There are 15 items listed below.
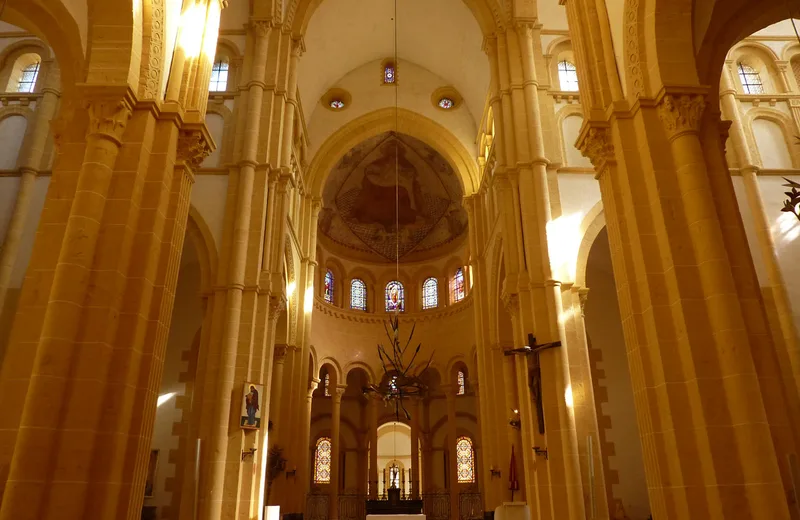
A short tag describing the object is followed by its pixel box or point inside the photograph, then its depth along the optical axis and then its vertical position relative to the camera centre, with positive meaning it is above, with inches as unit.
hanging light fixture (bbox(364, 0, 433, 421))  740.6 +232.2
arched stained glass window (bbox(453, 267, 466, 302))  1184.2 +401.9
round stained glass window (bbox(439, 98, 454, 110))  986.7 +611.6
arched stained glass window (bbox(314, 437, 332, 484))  1142.3 +77.7
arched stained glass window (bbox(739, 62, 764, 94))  666.2 +438.0
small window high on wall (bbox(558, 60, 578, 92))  680.4 +453.5
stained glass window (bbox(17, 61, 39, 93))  694.5 +464.0
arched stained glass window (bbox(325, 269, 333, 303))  1184.2 +404.3
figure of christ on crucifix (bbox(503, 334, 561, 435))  519.5 +107.2
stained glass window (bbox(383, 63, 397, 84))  991.6 +659.8
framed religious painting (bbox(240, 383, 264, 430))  519.2 +80.3
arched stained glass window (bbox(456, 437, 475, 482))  1145.4 +78.7
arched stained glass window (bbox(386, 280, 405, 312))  1231.9 +400.9
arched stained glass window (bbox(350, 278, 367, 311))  1224.8 +400.8
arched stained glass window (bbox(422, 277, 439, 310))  1228.0 +402.3
